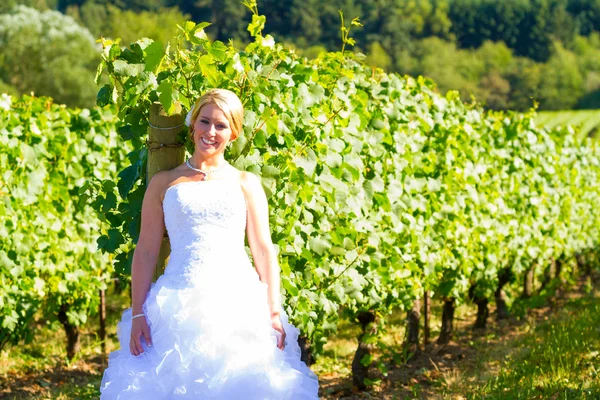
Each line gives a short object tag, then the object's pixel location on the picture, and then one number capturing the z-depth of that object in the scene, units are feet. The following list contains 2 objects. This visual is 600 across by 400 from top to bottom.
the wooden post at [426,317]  26.22
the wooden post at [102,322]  25.95
